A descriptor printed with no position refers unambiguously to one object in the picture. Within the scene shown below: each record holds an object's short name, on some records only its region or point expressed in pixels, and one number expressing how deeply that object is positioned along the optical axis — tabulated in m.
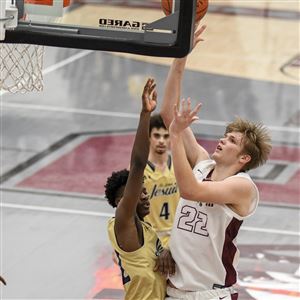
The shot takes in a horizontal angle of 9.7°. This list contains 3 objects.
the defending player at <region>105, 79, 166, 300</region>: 9.68
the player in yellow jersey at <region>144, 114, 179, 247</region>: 13.38
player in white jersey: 9.80
